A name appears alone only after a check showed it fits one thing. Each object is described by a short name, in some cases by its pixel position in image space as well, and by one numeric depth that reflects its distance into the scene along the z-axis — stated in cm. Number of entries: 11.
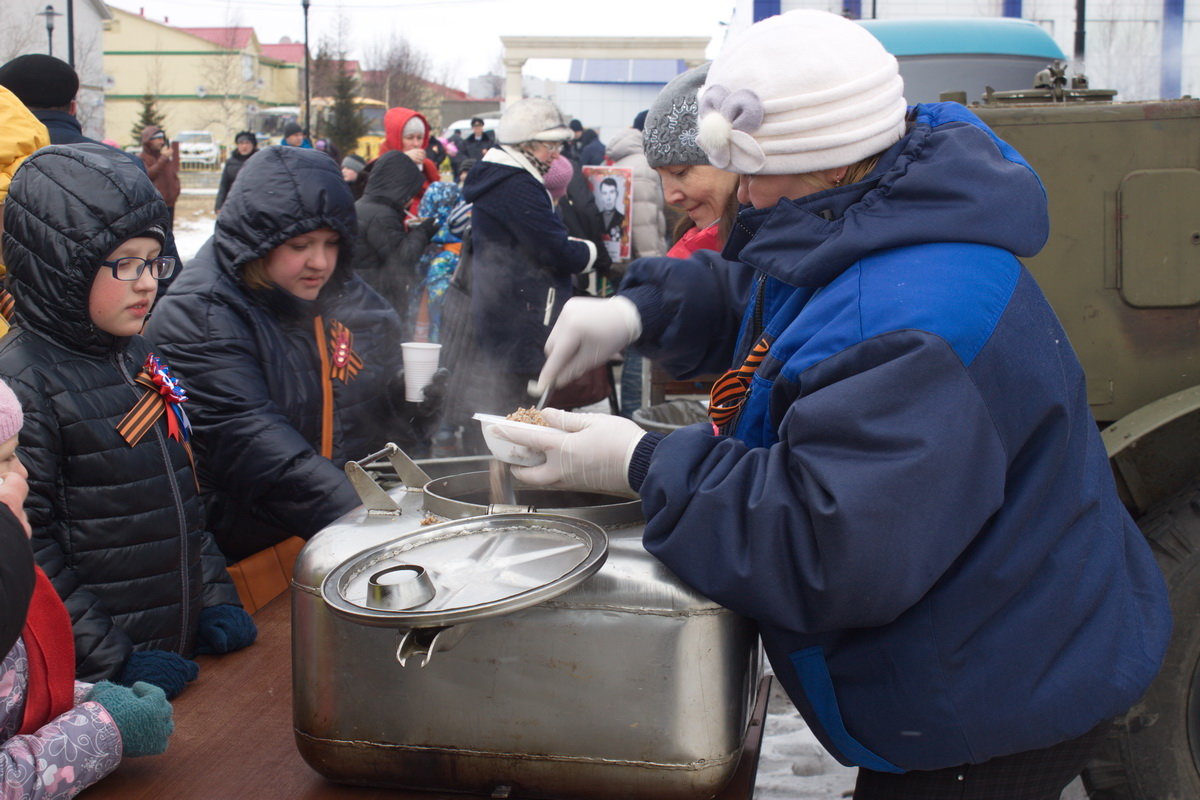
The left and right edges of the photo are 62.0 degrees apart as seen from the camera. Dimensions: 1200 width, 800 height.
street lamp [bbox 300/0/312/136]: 1938
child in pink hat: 136
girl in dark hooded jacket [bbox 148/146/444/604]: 234
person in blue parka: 117
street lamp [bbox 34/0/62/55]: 1437
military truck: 277
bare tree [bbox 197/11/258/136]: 4216
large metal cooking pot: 131
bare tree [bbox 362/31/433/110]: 4075
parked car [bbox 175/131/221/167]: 3609
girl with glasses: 173
